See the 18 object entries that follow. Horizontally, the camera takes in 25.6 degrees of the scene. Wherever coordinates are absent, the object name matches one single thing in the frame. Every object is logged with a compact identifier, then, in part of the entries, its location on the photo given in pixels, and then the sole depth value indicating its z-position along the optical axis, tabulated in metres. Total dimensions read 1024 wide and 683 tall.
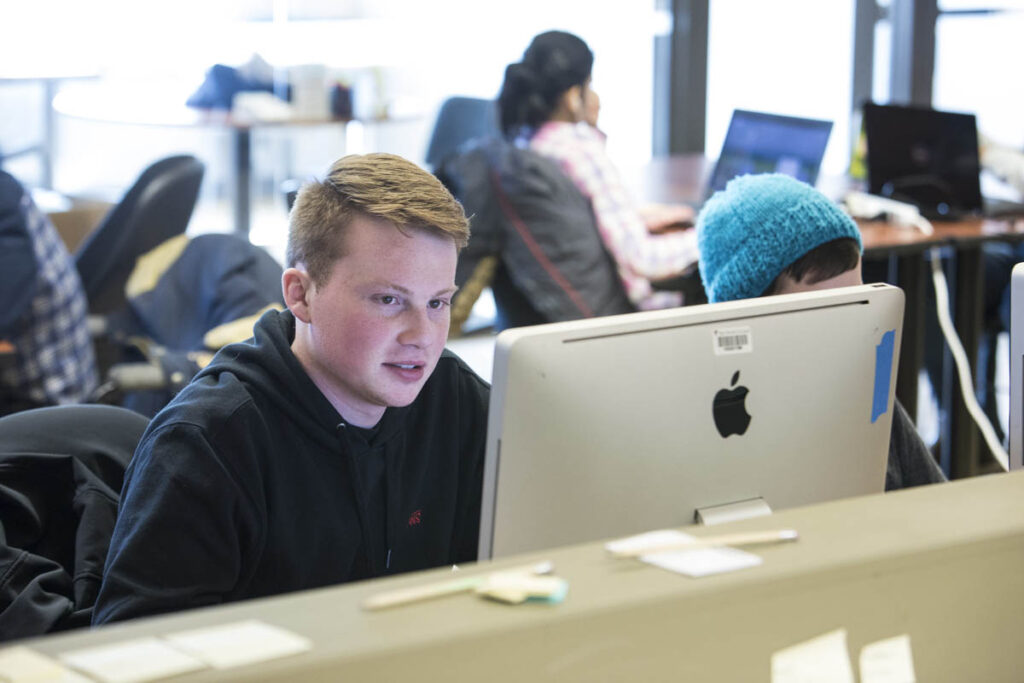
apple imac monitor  2.02
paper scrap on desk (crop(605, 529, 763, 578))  1.80
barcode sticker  2.09
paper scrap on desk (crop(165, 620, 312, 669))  1.66
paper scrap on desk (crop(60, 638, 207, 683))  1.64
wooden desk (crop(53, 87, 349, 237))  6.97
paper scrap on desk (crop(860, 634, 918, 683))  1.84
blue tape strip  2.22
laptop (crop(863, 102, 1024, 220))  5.23
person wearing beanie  2.63
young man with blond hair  2.23
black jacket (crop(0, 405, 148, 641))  2.31
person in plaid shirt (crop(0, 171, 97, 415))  4.32
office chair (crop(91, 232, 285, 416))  3.82
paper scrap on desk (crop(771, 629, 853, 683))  1.81
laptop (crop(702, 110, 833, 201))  5.18
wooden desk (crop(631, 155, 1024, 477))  4.72
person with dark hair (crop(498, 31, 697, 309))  4.69
